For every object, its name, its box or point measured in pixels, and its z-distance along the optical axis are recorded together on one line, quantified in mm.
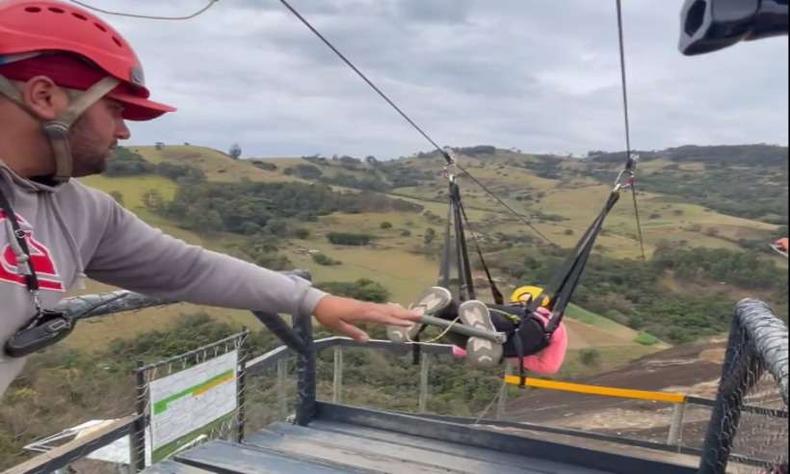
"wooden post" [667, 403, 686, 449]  5996
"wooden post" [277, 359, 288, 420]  3518
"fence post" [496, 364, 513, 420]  6627
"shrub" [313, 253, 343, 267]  27528
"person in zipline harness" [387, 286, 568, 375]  3150
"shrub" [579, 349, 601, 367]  24219
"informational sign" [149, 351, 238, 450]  2646
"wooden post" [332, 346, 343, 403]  5148
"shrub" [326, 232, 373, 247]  33344
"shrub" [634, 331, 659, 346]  28016
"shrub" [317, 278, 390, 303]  19750
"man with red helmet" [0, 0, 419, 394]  1403
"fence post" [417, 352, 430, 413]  5738
